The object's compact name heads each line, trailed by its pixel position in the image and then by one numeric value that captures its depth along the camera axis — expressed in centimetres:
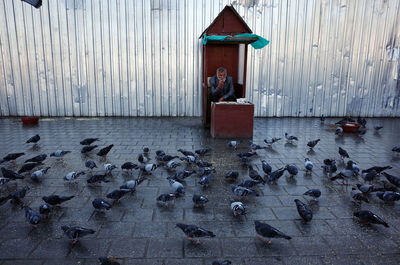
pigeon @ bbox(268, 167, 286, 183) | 524
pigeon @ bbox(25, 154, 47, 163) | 593
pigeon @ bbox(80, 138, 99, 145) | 745
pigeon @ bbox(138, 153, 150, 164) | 603
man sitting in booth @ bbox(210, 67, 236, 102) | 968
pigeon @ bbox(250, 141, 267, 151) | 687
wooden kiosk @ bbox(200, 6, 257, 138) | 851
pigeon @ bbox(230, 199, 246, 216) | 397
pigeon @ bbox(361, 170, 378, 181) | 514
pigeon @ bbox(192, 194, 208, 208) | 421
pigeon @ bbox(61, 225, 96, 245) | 332
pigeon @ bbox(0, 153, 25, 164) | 608
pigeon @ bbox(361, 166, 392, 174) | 558
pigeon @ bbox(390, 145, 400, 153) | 697
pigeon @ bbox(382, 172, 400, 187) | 497
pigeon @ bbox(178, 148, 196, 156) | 630
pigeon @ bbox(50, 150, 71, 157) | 646
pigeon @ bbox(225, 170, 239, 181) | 528
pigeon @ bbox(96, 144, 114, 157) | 657
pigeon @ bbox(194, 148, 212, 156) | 654
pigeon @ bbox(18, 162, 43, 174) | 537
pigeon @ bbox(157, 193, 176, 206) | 428
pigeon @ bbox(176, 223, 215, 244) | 334
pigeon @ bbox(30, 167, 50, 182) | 529
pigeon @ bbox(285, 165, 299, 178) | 548
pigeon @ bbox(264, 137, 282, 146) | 762
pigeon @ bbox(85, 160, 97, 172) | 558
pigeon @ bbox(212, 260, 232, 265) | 289
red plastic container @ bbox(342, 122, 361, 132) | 976
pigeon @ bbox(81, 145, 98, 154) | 686
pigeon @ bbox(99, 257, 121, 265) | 288
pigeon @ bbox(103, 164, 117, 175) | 561
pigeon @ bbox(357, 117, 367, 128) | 1027
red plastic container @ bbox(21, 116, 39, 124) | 1066
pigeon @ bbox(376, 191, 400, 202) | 438
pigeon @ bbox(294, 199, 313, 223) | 388
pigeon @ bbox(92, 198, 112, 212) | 399
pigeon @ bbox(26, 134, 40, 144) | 753
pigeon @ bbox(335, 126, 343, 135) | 912
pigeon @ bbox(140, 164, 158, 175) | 561
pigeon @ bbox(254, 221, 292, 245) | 329
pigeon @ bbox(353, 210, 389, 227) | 368
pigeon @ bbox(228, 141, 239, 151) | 732
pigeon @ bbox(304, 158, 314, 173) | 574
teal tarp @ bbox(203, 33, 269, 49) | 827
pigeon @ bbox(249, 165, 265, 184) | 503
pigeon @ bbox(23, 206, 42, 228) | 364
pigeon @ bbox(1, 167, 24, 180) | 505
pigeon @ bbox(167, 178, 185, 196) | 459
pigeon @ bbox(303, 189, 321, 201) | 446
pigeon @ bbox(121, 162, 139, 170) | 557
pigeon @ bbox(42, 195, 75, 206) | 412
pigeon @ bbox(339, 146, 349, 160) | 645
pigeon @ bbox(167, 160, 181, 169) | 589
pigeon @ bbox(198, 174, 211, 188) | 496
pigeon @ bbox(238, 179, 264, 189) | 471
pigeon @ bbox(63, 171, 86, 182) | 510
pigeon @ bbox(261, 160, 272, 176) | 548
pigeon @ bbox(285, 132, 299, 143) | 802
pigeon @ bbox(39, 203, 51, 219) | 386
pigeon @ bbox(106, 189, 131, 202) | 434
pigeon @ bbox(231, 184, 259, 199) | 441
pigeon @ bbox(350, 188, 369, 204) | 439
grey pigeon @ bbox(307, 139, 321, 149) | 737
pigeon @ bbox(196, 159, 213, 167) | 574
